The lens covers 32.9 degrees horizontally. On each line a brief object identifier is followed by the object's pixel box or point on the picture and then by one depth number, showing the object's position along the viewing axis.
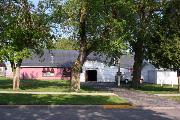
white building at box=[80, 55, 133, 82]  43.58
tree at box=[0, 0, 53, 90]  20.60
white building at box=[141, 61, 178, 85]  39.94
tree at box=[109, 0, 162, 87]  21.69
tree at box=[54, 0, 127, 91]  20.62
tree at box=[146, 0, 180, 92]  21.56
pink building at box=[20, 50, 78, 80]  44.46
